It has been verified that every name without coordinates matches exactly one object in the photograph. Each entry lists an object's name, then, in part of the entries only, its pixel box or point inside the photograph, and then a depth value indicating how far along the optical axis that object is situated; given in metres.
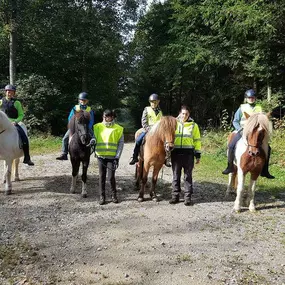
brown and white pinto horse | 6.07
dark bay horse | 7.05
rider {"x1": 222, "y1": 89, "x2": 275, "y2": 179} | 6.96
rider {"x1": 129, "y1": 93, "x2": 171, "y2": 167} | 7.59
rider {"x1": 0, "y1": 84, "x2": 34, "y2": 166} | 7.76
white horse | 7.26
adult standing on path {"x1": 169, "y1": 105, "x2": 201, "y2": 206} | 6.93
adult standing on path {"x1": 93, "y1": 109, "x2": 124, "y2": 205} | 6.91
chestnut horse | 6.60
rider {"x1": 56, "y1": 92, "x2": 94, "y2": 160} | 7.78
